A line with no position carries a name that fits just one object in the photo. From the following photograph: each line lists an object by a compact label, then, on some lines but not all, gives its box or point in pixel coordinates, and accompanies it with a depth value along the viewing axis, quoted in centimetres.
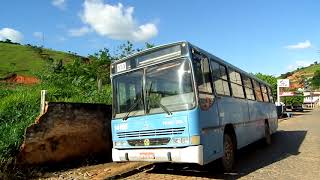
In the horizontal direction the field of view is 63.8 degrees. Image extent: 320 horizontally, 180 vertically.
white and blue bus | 534
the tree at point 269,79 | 3966
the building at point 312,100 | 6847
